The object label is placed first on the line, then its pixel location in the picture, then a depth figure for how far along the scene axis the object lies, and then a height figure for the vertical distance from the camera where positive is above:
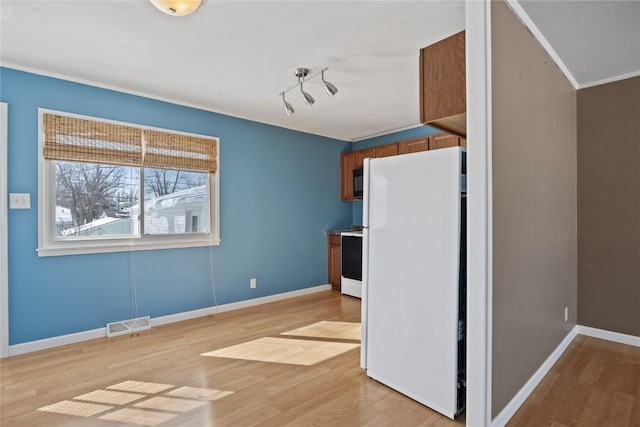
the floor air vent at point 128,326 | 3.13 -1.09
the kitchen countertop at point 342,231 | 4.94 -0.26
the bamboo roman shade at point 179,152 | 3.41 +0.70
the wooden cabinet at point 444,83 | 1.87 +0.78
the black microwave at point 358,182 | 4.84 +0.48
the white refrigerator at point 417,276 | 1.89 -0.40
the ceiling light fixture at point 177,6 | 1.80 +1.18
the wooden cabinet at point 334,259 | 4.93 -0.69
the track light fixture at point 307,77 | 2.59 +1.22
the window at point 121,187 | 2.89 +0.30
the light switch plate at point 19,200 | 2.68 +0.14
